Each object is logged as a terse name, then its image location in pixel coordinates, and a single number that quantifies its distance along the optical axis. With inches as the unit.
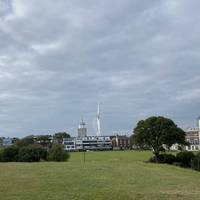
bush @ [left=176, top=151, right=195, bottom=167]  1394.1
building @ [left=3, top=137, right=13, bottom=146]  4381.7
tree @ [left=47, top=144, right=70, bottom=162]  1392.8
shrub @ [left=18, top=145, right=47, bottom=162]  1407.7
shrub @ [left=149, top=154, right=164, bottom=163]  1518.5
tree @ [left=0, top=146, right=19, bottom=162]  1456.6
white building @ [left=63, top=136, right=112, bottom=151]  4752.2
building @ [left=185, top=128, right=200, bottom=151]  4139.4
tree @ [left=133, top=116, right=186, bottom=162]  1655.5
